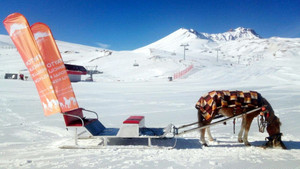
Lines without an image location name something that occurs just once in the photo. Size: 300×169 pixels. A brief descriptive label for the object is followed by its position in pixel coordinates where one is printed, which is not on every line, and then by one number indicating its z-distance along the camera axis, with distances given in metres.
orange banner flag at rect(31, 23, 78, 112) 5.88
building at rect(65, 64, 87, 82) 31.44
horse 5.50
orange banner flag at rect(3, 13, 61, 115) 5.47
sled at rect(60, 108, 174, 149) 5.54
